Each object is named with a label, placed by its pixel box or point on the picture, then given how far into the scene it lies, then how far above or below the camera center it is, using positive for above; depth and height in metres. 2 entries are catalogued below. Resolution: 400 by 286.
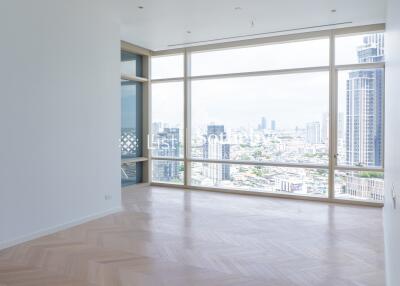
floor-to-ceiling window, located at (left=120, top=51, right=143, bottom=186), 8.09 +0.35
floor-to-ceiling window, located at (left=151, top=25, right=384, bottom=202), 6.61 +0.38
